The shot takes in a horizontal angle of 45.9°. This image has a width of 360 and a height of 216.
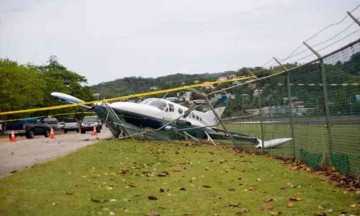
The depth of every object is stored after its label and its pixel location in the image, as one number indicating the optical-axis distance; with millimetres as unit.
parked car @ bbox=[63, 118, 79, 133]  42712
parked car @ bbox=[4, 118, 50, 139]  29453
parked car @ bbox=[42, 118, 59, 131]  42397
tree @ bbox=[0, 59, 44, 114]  46662
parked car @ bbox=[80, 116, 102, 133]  38325
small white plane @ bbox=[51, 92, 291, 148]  20094
